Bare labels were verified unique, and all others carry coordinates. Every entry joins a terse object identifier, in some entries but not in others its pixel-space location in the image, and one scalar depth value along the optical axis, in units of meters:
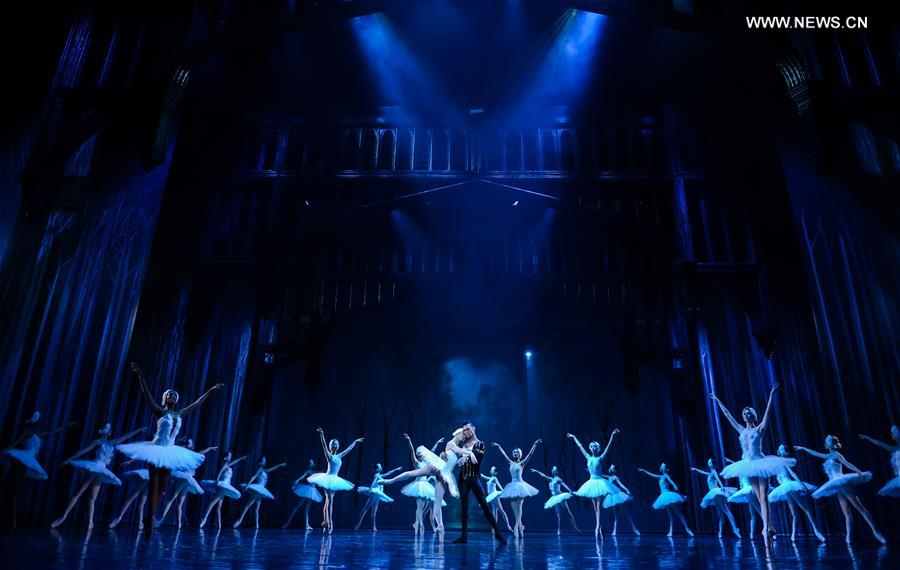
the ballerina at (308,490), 11.29
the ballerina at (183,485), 8.34
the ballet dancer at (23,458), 6.56
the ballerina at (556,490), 10.16
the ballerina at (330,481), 9.70
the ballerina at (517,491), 7.96
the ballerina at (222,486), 9.93
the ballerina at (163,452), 5.27
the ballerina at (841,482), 6.41
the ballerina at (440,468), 5.98
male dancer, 5.67
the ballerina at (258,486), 10.75
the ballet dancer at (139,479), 7.60
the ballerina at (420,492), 8.48
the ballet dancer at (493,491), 11.18
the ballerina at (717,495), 10.23
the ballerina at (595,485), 9.16
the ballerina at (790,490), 7.42
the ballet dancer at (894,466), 6.51
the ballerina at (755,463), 6.10
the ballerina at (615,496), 9.68
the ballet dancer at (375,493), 11.62
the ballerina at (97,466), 6.90
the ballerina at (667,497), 10.51
